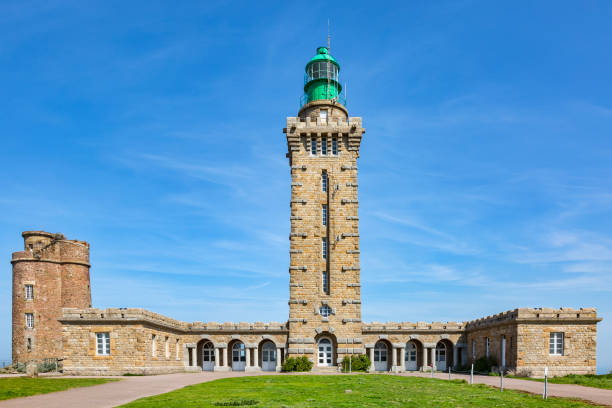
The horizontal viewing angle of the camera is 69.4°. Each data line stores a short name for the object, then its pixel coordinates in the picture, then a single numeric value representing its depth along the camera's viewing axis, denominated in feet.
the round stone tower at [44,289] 126.31
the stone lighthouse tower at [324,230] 117.80
